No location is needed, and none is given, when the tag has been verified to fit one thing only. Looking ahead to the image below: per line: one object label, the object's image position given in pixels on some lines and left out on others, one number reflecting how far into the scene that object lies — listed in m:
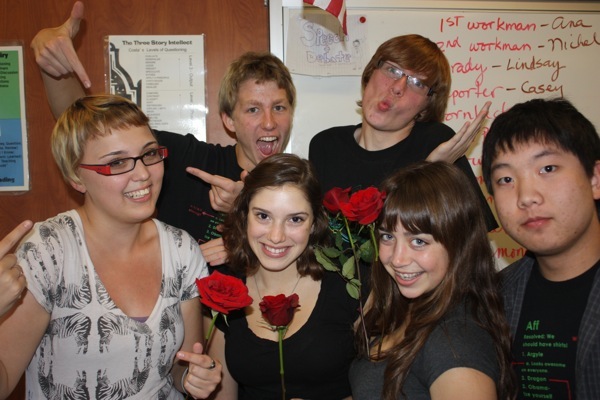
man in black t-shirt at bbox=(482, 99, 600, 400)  1.39
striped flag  2.58
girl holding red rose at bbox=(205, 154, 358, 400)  1.72
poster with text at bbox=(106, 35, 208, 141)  2.83
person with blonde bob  1.50
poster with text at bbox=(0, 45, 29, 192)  2.82
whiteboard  2.82
